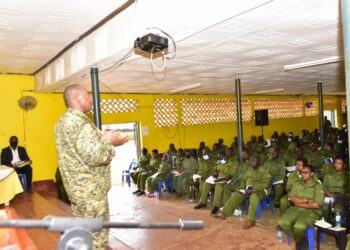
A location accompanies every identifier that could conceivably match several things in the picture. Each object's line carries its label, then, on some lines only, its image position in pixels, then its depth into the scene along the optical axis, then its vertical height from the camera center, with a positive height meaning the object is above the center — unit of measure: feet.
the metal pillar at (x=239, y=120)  21.30 +0.12
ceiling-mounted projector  9.39 +2.62
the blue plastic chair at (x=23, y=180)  23.33 -3.94
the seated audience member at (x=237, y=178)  18.98 -3.70
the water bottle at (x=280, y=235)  13.79 -5.31
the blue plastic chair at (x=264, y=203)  18.48 -5.18
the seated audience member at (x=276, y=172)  18.78 -3.43
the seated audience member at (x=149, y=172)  25.98 -4.10
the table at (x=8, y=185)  18.93 -3.53
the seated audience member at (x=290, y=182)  15.05 -3.15
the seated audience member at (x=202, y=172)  22.59 -3.77
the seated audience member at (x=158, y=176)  24.44 -4.28
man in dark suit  22.63 -2.10
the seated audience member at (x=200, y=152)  25.79 -2.60
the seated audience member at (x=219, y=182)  18.84 -3.92
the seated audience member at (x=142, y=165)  27.55 -3.74
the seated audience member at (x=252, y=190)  17.02 -3.95
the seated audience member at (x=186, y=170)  23.57 -3.78
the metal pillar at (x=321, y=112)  26.68 +0.60
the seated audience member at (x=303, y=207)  12.44 -3.91
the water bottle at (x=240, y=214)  17.59 -5.41
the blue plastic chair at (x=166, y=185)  24.62 -5.11
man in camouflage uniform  6.71 -0.76
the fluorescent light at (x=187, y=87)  26.50 +3.41
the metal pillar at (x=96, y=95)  14.79 +1.56
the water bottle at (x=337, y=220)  11.95 -4.07
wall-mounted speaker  38.27 +0.49
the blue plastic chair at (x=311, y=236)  12.50 -4.88
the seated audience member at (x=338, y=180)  15.06 -3.17
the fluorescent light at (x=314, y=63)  16.63 +3.31
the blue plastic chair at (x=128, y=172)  29.74 -4.69
